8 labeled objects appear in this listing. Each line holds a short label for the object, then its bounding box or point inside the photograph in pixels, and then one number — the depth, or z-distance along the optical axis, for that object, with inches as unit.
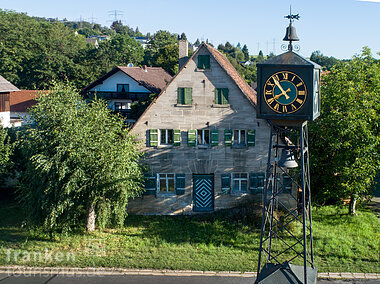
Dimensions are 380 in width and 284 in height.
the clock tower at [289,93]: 542.9
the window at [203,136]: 1026.6
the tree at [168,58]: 2470.5
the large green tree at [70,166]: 833.5
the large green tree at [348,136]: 926.4
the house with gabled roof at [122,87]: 1854.1
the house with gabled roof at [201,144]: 1007.6
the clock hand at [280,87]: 552.7
